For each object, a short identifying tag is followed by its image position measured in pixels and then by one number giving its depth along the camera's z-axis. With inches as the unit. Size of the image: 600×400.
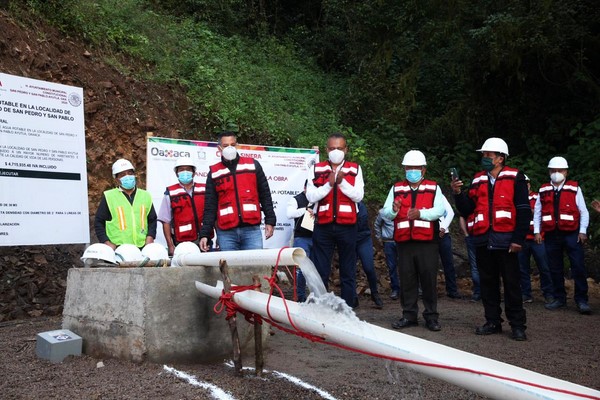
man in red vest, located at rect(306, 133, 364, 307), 286.6
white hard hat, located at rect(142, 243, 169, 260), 237.0
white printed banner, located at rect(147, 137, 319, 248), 344.2
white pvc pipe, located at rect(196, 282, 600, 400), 87.6
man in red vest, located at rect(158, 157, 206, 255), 316.5
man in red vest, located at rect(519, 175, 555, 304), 401.1
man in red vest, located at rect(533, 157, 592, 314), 368.8
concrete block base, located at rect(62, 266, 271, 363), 201.3
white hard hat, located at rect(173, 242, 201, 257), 228.4
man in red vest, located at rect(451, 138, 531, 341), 270.2
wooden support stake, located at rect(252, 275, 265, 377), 189.3
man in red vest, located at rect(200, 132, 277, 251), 283.6
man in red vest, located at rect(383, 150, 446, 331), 288.0
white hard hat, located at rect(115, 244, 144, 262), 231.0
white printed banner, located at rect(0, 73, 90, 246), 281.6
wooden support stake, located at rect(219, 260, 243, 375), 182.7
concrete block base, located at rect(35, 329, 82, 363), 213.4
